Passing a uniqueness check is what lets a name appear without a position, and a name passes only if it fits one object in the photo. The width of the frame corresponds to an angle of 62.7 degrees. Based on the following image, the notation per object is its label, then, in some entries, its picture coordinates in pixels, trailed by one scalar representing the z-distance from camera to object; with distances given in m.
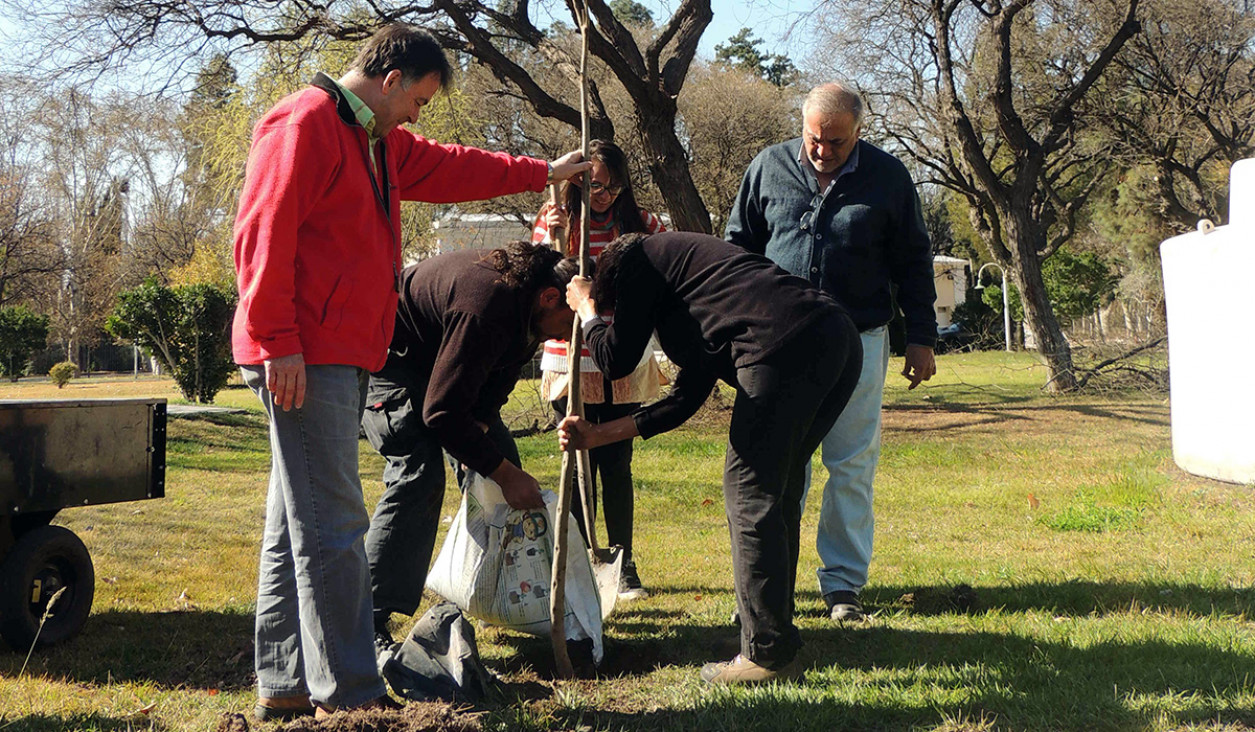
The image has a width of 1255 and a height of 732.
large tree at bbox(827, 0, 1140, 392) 15.13
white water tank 6.49
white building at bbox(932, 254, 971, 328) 44.78
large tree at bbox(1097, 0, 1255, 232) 15.73
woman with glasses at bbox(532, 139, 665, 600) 4.60
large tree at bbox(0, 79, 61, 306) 28.02
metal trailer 3.79
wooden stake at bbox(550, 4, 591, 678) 3.55
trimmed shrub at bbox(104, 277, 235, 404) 16.81
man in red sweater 2.71
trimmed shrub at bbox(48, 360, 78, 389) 24.44
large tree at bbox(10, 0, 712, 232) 11.64
